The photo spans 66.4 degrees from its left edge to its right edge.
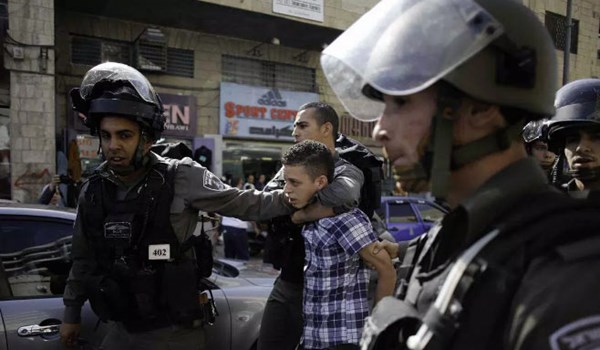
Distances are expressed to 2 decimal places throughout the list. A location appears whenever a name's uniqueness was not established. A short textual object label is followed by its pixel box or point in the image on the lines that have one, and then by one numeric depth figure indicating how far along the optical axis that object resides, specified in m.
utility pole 10.96
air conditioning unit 10.84
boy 1.96
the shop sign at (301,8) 11.26
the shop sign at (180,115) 11.24
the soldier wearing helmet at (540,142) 2.48
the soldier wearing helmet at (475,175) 0.70
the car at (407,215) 7.81
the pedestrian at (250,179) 11.71
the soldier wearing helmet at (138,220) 2.01
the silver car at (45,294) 2.39
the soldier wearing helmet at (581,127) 2.10
